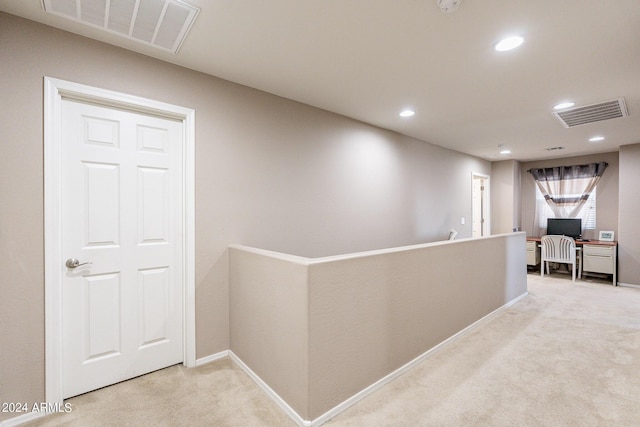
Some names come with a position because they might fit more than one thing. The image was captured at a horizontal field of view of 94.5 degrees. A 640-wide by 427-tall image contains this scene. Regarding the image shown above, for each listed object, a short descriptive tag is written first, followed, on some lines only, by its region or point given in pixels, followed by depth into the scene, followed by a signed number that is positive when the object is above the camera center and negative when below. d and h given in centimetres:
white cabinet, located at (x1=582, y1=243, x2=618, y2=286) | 501 -81
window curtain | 571 +56
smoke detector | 161 +115
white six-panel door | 197 -23
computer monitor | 577 -29
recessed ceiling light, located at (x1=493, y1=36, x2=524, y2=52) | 198 +116
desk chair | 534 -70
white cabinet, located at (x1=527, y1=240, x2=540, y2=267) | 594 -83
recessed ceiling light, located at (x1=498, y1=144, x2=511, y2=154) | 504 +112
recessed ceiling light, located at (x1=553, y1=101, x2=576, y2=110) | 312 +115
